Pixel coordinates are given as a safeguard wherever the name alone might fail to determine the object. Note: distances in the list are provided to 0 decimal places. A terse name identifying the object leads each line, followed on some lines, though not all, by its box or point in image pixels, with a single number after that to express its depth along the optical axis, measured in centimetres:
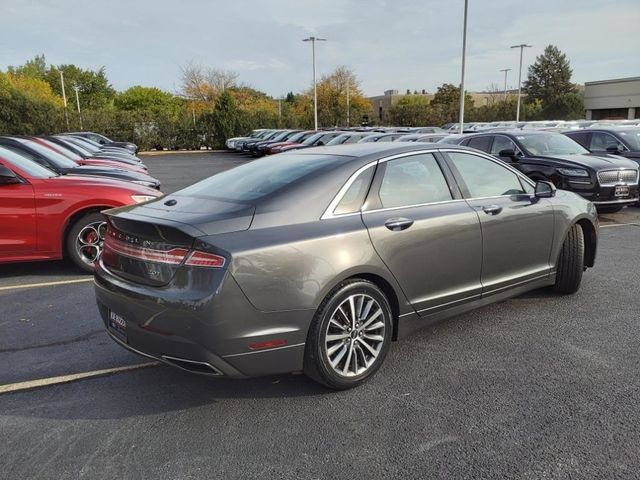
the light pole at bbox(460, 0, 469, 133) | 2597
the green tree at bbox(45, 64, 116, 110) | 9146
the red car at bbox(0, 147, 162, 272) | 602
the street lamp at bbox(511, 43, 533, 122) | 4886
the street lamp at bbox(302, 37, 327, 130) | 4366
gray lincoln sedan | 298
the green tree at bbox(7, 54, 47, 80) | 9288
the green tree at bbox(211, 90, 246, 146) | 4612
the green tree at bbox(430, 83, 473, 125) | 5775
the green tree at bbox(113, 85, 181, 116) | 9231
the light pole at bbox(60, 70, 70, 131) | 3923
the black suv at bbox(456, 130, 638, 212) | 950
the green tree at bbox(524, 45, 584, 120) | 7669
